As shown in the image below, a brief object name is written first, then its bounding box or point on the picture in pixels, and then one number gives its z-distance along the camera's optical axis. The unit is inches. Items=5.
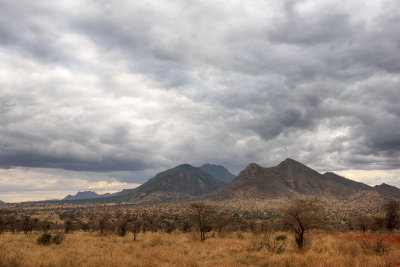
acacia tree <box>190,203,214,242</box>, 1523.1
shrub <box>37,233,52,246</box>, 1221.1
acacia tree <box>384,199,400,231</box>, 1733.5
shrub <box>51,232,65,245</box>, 1254.2
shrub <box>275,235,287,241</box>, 1363.3
